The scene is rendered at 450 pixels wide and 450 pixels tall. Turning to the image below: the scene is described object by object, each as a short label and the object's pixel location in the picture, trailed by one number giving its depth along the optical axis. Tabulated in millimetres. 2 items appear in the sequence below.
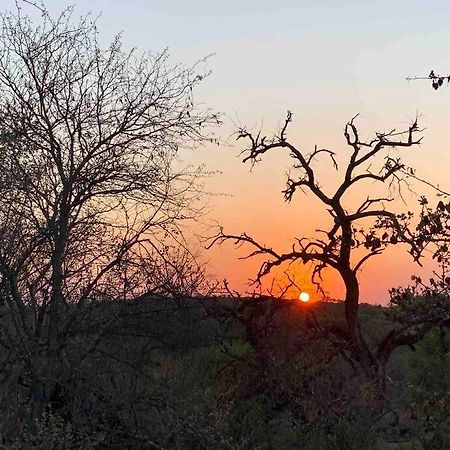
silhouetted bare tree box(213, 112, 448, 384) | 15516
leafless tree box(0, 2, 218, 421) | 8742
